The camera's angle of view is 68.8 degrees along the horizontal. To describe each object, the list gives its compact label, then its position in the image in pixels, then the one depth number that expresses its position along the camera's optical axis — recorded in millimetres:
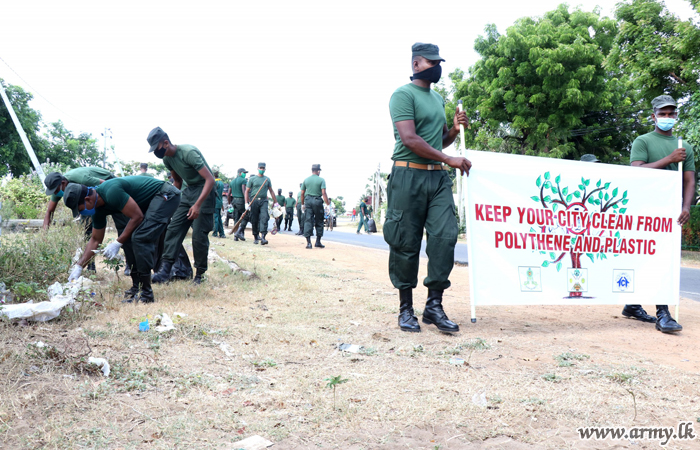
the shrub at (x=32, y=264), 4512
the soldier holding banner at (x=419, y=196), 3943
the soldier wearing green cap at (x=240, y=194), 14017
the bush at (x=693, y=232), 15695
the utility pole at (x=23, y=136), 21309
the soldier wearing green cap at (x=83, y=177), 6453
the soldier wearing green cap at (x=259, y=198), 12586
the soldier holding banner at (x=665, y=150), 4594
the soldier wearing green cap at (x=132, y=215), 4582
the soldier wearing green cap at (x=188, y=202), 5434
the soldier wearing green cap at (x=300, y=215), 20472
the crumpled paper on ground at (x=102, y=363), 2826
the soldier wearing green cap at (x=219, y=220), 13088
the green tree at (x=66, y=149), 45031
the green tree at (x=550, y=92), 19859
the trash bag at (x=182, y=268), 6188
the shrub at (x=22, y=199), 12131
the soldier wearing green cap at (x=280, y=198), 24498
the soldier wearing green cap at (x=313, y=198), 12367
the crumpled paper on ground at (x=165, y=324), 3713
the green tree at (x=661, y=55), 13617
